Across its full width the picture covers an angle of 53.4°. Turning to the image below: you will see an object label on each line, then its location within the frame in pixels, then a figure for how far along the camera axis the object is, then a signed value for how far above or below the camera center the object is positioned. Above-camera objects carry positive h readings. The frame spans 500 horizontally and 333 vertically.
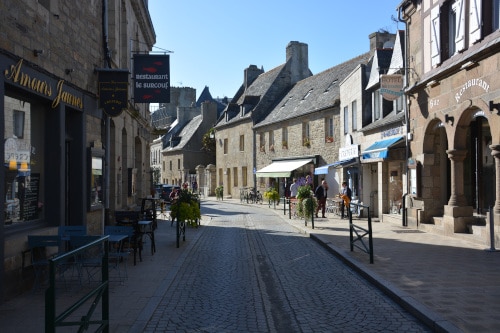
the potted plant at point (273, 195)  28.16 -0.68
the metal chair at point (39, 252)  7.03 -1.02
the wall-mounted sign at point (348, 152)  21.79 +1.41
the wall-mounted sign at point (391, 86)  16.16 +3.14
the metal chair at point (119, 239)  8.06 -1.10
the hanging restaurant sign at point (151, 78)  13.65 +2.91
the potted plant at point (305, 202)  16.61 -0.65
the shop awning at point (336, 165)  21.84 +0.83
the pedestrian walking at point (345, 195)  19.62 -0.50
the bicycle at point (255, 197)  35.09 -0.97
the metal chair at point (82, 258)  7.24 -1.10
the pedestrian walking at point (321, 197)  20.74 -0.60
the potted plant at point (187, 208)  13.21 -0.65
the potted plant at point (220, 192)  40.84 -0.69
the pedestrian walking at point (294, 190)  24.62 -0.35
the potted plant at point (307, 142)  29.62 +2.44
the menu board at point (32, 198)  7.78 -0.20
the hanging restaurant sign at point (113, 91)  10.26 +1.94
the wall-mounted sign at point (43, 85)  6.68 +1.53
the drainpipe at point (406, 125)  15.83 +1.83
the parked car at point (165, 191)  30.26 -0.45
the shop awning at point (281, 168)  29.36 +0.96
